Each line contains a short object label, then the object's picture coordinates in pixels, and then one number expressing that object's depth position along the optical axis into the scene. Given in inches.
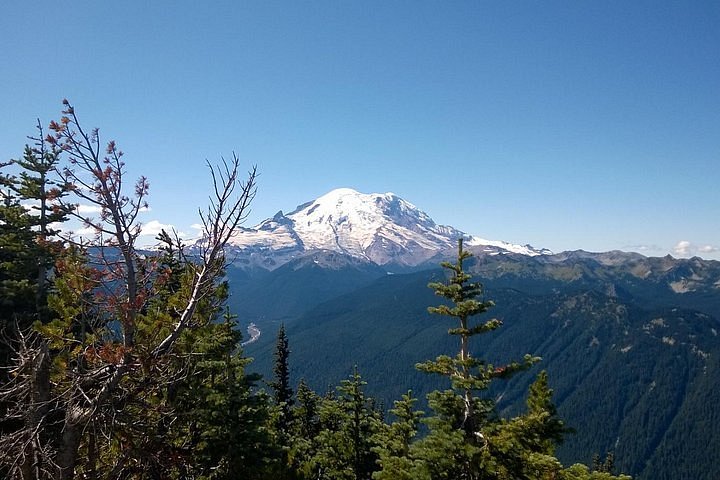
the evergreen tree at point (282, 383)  1811.0
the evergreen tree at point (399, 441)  548.4
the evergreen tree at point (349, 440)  1130.0
